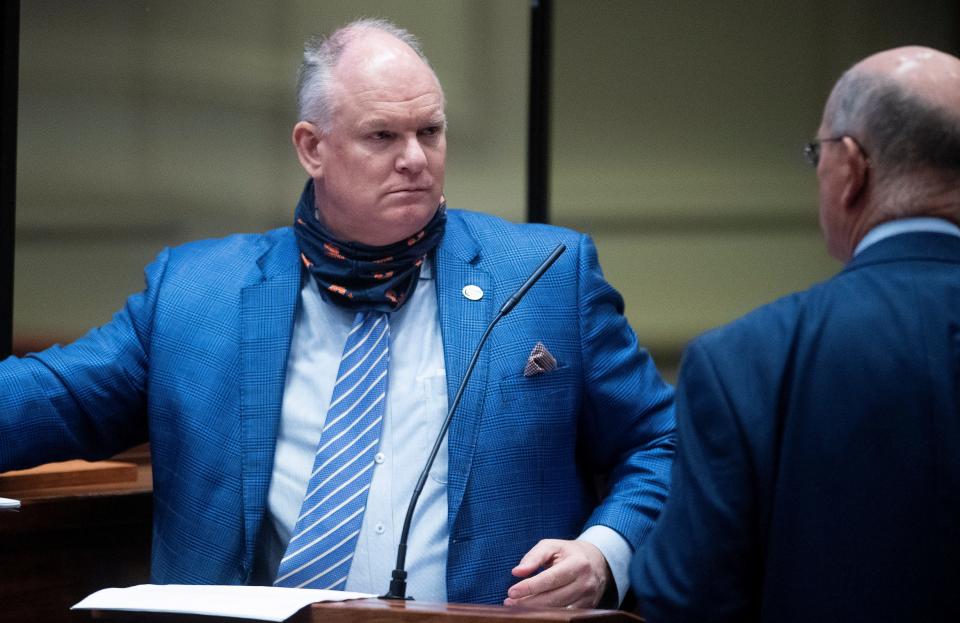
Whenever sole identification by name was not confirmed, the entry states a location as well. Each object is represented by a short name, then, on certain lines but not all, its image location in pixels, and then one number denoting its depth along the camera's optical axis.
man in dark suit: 5.84
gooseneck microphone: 6.09
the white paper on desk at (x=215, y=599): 5.95
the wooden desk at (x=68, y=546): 6.39
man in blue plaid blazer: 6.32
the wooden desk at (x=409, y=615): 5.92
